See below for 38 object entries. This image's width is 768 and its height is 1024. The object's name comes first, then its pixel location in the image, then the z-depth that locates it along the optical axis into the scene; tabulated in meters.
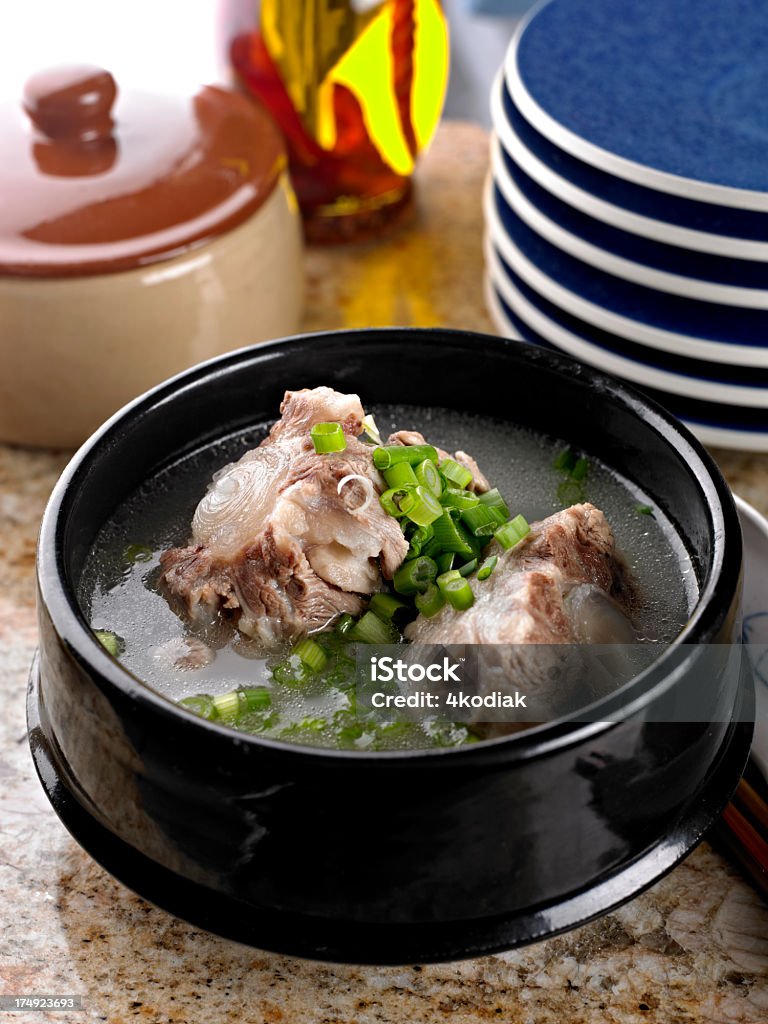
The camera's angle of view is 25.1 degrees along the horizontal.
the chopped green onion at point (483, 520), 0.52
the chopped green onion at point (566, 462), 0.56
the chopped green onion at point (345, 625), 0.50
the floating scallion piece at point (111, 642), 0.50
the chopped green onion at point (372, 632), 0.50
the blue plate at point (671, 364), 0.64
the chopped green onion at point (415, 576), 0.50
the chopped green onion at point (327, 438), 0.51
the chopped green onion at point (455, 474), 0.52
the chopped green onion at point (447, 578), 0.49
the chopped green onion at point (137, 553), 0.53
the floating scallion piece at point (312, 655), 0.49
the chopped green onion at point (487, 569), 0.50
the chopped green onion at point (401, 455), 0.51
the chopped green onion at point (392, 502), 0.51
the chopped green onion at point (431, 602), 0.49
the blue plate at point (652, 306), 0.62
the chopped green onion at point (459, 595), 0.49
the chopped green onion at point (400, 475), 0.51
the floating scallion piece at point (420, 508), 0.50
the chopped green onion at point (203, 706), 0.47
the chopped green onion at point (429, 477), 0.51
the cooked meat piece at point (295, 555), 0.50
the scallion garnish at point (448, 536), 0.51
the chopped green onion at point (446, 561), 0.51
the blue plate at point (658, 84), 0.62
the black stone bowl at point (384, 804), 0.43
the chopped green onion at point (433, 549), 0.51
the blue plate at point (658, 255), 0.61
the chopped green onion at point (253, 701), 0.48
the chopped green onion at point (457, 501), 0.52
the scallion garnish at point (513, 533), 0.50
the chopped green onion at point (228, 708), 0.47
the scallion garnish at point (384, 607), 0.50
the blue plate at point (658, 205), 0.60
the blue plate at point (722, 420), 0.65
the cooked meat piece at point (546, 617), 0.47
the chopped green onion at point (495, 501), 0.52
